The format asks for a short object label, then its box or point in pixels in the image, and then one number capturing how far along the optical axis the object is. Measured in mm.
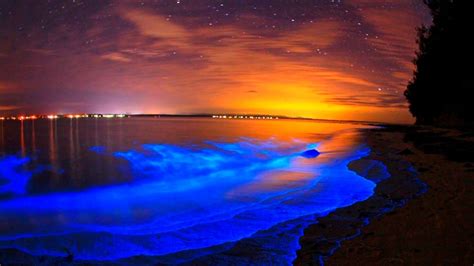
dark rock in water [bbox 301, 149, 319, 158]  19856
